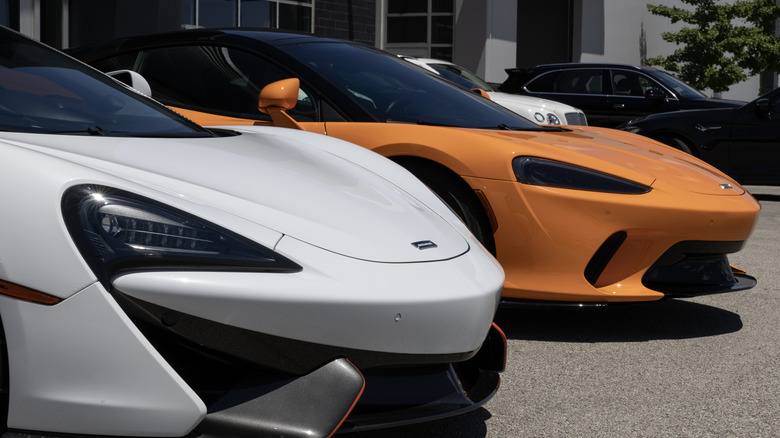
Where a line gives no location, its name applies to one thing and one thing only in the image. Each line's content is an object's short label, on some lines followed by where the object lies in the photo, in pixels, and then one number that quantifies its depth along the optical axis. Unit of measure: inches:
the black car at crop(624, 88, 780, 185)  402.3
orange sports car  148.6
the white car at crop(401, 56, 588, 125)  379.9
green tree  928.9
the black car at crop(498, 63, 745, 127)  509.0
